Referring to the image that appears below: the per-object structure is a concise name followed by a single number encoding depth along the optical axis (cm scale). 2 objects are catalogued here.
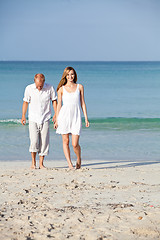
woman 1107
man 1126
